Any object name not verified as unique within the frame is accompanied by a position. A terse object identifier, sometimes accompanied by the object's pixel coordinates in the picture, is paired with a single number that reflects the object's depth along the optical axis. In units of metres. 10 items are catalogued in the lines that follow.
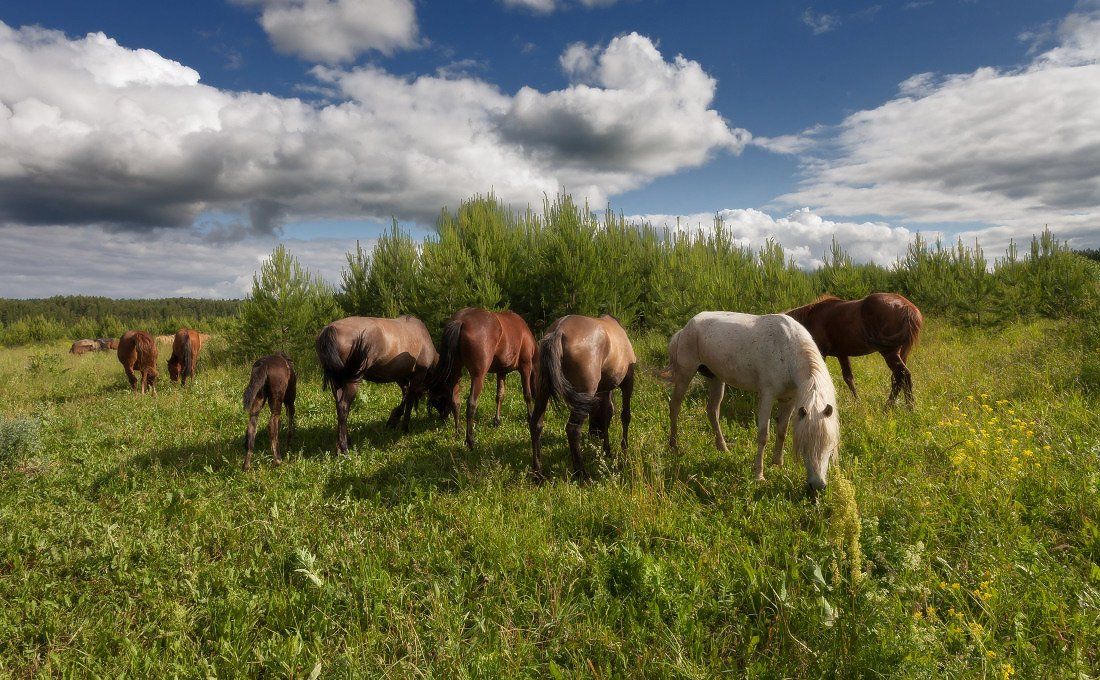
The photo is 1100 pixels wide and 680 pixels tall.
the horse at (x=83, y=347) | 27.17
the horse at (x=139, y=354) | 10.53
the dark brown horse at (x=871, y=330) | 6.96
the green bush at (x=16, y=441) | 5.57
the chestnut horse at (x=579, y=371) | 4.77
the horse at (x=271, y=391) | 5.49
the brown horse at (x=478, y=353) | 6.45
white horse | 3.84
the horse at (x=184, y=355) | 11.23
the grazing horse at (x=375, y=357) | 6.07
